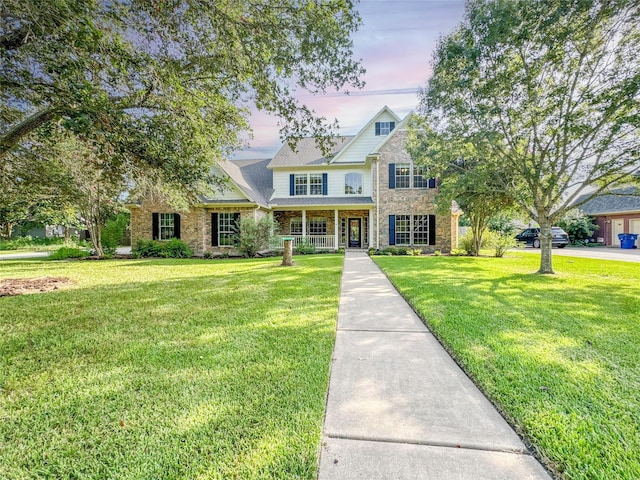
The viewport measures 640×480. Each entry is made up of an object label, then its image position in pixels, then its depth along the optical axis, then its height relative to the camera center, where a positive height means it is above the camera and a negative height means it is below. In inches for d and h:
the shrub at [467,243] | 632.1 -24.4
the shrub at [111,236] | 647.8 -3.7
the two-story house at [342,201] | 634.2 +71.5
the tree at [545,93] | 284.0 +155.4
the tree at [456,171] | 382.9 +83.2
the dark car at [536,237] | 872.0 -17.8
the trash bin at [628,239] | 813.2 -23.3
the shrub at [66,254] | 592.4 -39.6
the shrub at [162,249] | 605.3 -31.6
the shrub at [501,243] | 581.9 -23.1
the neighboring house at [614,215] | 847.1 +49.3
